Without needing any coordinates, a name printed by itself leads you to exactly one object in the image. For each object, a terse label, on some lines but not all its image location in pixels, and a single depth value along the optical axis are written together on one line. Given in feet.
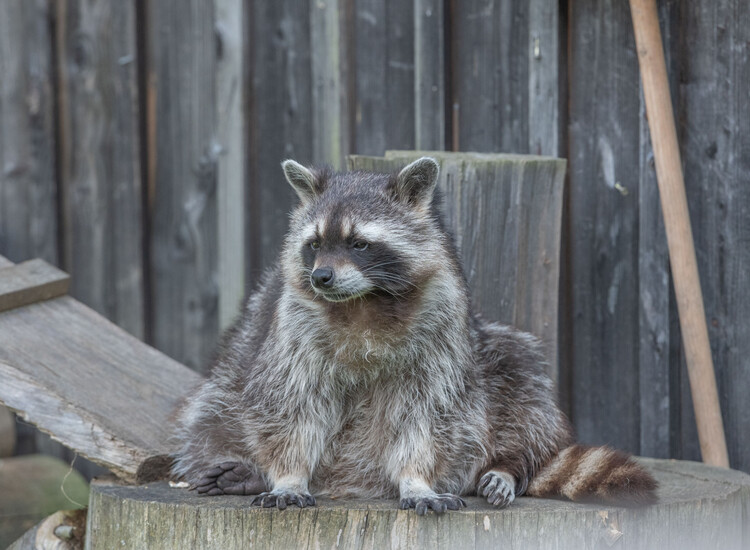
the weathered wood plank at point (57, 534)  25.71
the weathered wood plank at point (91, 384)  24.23
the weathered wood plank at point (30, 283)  28.94
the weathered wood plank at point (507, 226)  27.35
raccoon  22.03
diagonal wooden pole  26.61
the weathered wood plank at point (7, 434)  35.60
